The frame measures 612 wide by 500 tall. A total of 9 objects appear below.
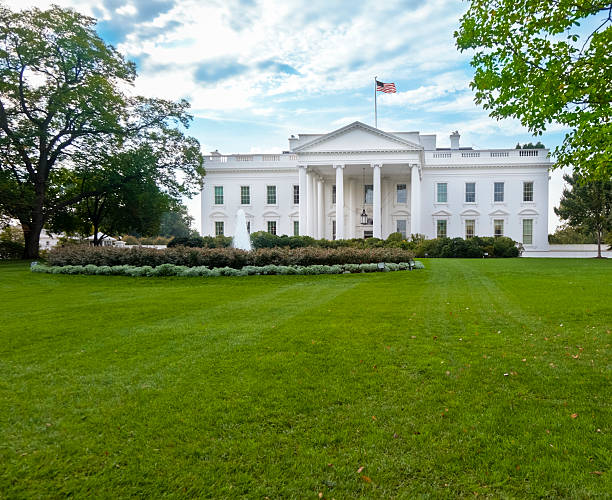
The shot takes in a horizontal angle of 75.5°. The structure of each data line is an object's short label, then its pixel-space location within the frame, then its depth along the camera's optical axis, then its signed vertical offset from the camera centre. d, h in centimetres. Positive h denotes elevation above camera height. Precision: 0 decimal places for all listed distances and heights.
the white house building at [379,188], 3406 +531
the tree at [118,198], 2634 +348
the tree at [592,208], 2905 +247
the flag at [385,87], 3064 +1209
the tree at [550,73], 727 +328
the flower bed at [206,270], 1458 -98
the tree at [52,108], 2238 +845
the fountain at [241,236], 2516 +52
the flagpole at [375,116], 3519 +1130
